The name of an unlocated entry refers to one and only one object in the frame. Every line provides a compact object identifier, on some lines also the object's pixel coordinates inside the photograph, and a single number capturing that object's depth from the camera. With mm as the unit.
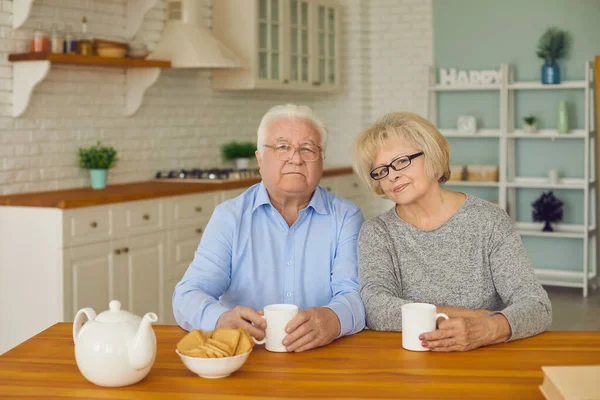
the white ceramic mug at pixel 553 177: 6899
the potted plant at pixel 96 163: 5211
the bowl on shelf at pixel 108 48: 5102
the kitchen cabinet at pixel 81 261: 4270
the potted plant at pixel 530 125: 6910
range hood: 5703
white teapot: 1669
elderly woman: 2293
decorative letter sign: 7176
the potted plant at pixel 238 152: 6707
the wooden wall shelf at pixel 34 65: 4668
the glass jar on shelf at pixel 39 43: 4762
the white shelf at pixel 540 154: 6719
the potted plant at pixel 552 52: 6777
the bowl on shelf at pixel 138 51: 5359
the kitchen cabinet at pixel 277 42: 6473
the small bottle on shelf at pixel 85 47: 4992
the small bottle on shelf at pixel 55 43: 4828
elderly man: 2451
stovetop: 5836
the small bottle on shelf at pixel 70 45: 4895
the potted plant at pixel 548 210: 6922
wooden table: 1660
